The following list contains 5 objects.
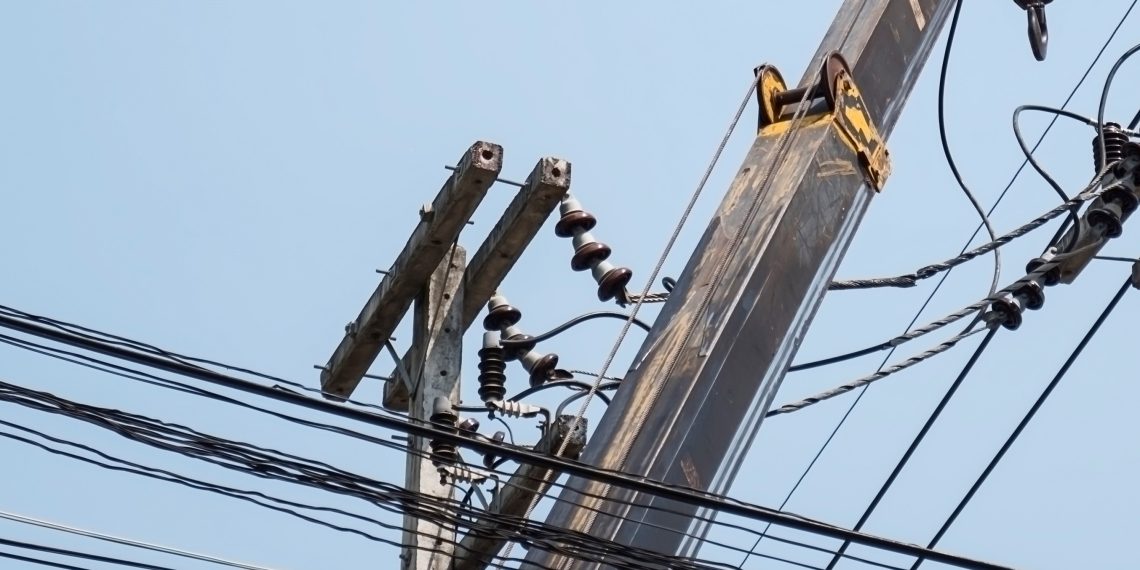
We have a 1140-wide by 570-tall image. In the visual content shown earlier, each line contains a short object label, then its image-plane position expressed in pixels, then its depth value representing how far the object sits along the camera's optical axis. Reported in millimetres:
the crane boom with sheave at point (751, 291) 9359
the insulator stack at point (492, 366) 15906
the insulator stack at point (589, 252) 15516
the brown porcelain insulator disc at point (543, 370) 15922
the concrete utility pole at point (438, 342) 15086
